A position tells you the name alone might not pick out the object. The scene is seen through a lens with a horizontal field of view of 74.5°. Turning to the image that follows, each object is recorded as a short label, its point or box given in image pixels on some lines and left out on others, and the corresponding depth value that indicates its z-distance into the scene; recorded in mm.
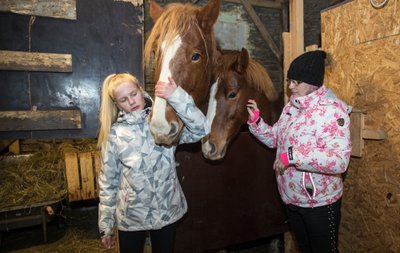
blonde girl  1558
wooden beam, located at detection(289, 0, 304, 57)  2463
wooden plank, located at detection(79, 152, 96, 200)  3996
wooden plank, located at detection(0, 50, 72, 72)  1911
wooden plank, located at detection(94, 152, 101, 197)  3986
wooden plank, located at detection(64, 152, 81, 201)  3926
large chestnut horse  1542
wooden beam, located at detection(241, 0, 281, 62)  5123
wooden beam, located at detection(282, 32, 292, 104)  2590
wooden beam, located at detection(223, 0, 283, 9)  5192
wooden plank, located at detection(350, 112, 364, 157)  2100
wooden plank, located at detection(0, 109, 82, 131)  1961
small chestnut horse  2320
